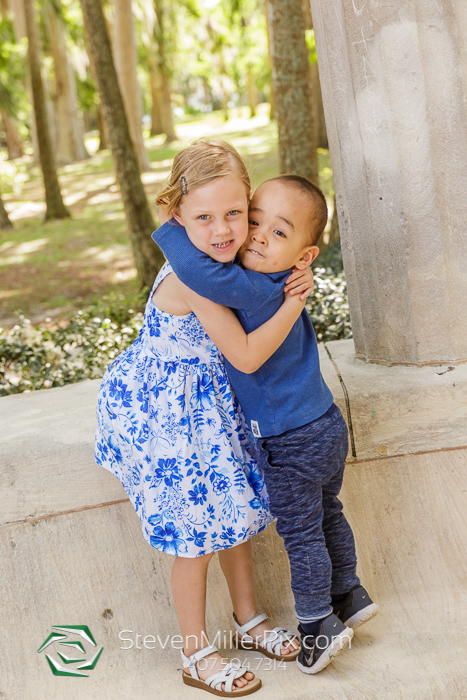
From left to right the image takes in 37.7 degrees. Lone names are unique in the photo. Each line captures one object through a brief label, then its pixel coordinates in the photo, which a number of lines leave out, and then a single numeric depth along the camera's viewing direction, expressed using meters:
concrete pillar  2.49
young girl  2.20
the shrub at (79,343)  3.90
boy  2.02
